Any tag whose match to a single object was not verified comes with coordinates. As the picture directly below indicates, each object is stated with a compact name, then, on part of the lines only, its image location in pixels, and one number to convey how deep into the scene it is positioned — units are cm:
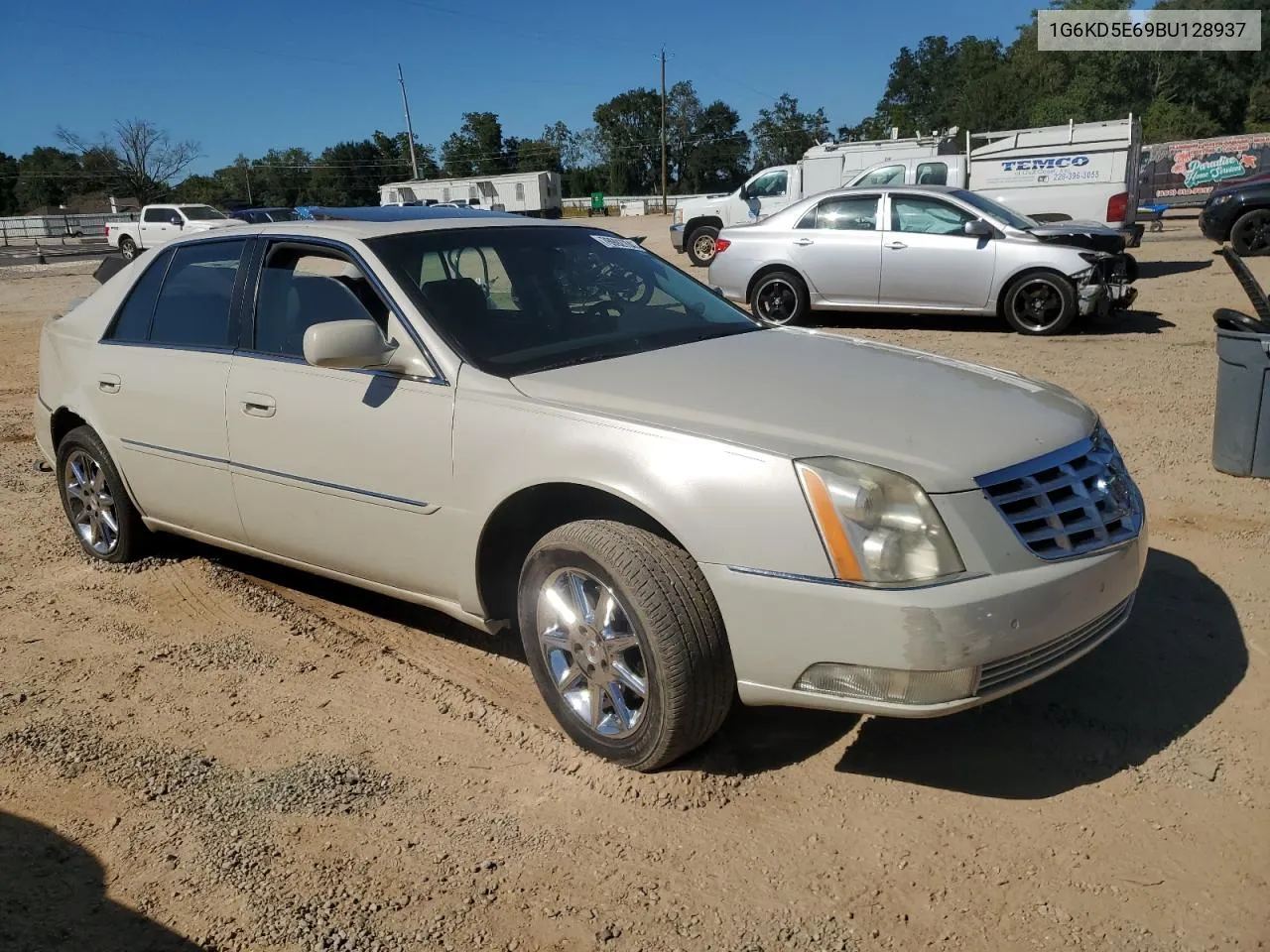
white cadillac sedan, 254
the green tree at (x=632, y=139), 10275
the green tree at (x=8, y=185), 8471
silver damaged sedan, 1048
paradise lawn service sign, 2923
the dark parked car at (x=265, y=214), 1841
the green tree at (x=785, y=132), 9981
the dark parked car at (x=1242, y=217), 1712
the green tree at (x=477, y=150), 10512
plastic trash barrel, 540
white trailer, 4650
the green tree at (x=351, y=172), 9906
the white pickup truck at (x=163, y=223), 3055
